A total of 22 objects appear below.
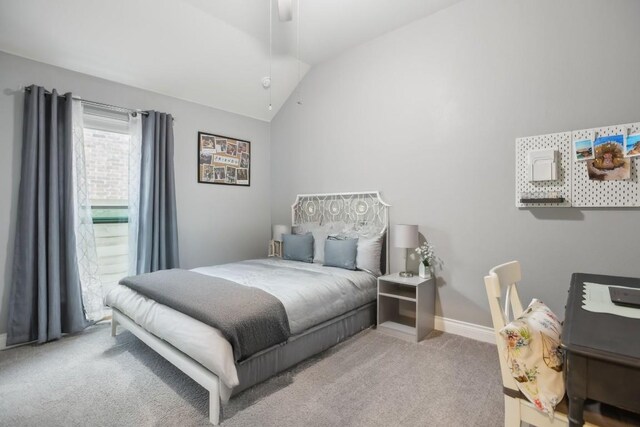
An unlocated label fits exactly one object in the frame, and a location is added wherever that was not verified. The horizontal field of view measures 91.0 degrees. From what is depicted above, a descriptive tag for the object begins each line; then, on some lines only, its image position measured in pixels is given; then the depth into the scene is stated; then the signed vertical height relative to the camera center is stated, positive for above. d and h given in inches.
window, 130.7 +11.1
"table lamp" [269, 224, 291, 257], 170.2 -15.2
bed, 72.5 -29.7
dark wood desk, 31.7 -15.8
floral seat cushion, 43.4 -21.0
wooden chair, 44.1 -27.5
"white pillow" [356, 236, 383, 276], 129.3 -17.7
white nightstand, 113.2 -37.3
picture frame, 161.0 +28.2
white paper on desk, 46.2 -14.6
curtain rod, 121.5 +43.5
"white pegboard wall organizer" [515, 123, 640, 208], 86.7 +9.5
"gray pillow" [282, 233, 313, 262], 148.3 -16.5
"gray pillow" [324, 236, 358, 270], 129.4 -17.0
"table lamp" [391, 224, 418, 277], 119.5 -8.9
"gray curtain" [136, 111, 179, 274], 137.5 +5.5
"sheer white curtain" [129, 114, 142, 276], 137.3 +11.9
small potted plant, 121.2 -18.3
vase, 120.7 -22.8
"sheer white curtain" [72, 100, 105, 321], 121.8 -6.4
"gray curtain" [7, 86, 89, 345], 109.1 -7.4
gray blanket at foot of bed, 74.4 -24.6
